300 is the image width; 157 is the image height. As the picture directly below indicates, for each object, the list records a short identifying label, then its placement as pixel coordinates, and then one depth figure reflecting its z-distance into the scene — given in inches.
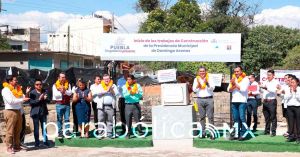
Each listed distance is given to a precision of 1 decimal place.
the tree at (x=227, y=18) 1793.8
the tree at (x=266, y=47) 1568.7
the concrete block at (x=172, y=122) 456.8
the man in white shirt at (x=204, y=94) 452.4
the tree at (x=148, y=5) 1926.7
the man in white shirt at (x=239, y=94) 443.8
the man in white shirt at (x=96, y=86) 477.1
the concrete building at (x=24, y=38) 2667.6
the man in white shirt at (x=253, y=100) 502.6
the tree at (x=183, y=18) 1681.8
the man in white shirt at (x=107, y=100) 470.6
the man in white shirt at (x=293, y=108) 427.2
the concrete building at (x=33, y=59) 1626.5
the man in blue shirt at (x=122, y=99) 485.2
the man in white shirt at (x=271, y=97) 463.6
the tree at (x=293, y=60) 1285.3
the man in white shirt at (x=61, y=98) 468.1
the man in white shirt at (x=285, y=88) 435.8
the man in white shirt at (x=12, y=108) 426.3
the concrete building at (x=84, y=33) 2696.9
